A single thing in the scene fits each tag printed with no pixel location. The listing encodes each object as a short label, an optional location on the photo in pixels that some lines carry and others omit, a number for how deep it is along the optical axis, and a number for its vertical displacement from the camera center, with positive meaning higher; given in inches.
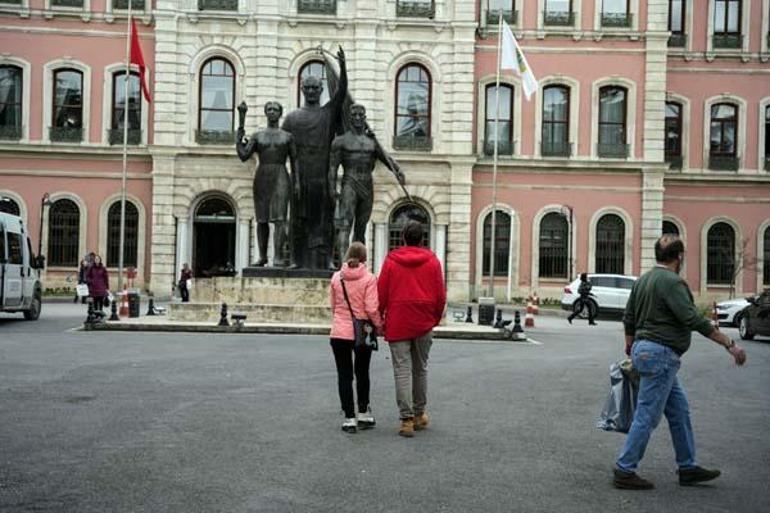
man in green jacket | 297.1 -28.7
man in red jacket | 381.1 -21.6
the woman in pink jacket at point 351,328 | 381.7 -28.3
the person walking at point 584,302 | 1198.3 -53.3
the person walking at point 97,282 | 1058.1 -37.2
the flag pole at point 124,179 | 1466.5 +94.8
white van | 913.5 -25.2
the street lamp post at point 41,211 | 1598.2 +49.5
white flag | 1407.5 +261.5
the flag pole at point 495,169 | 1437.0 +118.0
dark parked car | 967.0 -53.5
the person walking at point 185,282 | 1368.1 -45.5
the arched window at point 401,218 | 1647.4 +52.9
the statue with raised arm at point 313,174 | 841.5 +61.5
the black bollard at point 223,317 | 801.6 -52.5
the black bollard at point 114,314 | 873.8 -57.6
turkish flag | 1453.0 +266.3
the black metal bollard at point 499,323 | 894.9 -58.6
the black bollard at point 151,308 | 963.3 -57.0
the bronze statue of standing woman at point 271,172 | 823.1 +60.1
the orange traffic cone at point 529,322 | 1082.9 -68.5
